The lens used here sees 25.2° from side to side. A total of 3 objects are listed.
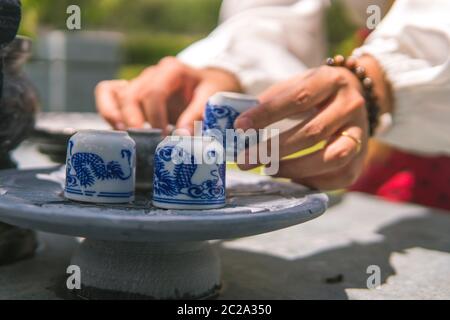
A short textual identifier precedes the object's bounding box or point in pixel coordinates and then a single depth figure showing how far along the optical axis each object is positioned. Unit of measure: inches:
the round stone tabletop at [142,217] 23.7
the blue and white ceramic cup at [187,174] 26.2
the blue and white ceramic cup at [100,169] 26.5
